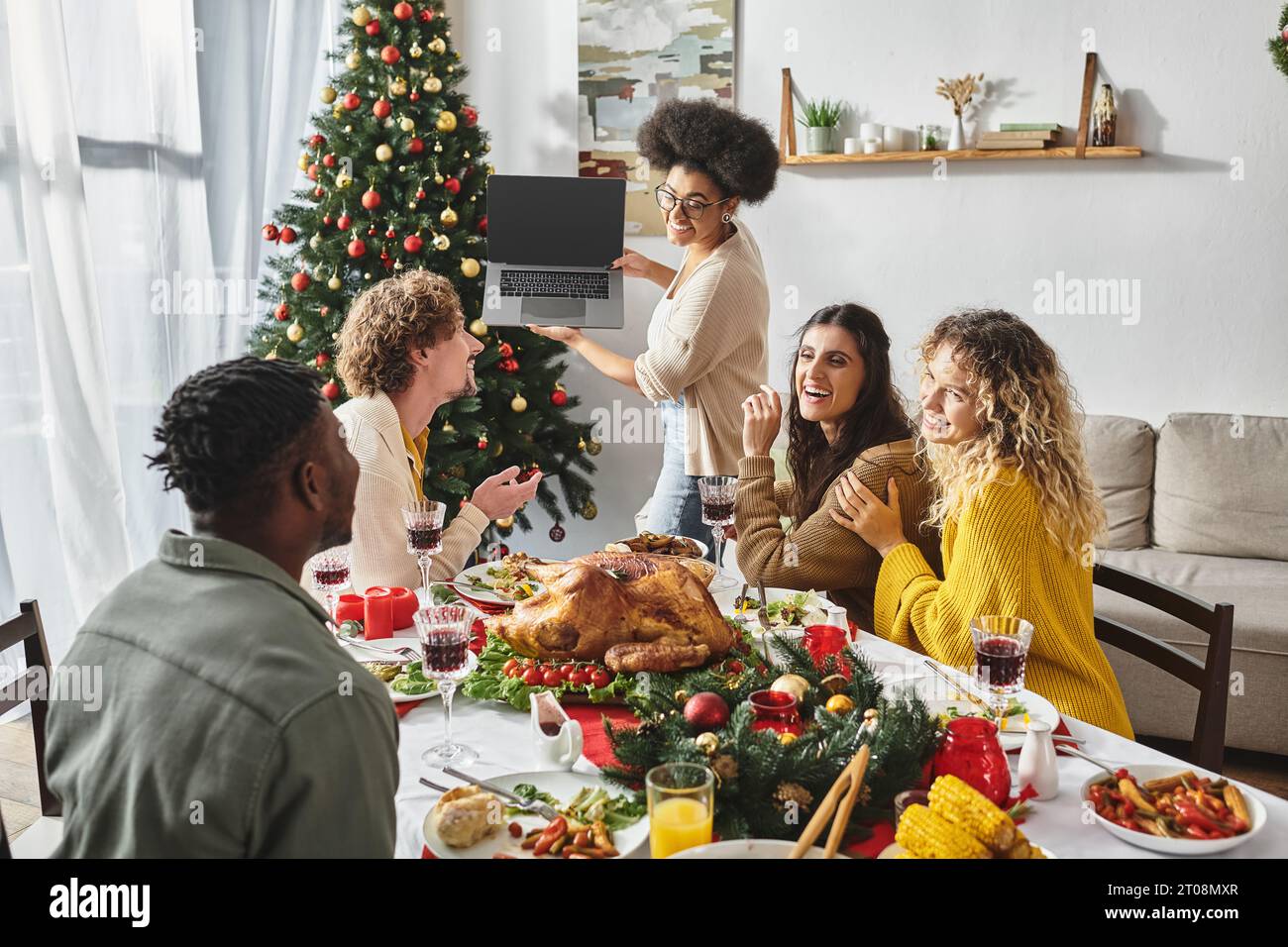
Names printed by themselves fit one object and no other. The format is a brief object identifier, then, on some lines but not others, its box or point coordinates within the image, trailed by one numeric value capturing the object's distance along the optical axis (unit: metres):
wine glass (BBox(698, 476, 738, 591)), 2.22
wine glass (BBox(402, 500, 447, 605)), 1.98
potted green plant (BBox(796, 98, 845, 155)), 4.20
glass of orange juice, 1.17
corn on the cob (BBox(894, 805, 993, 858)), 1.12
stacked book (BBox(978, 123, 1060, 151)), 3.88
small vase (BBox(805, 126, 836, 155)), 4.20
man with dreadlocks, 0.96
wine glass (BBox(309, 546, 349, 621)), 1.90
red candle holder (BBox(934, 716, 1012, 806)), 1.32
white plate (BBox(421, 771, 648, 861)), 1.24
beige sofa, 3.03
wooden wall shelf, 3.83
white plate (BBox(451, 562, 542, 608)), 2.10
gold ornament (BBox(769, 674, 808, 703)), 1.52
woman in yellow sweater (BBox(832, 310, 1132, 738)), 1.80
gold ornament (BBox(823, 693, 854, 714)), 1.46
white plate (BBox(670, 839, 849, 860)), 1.14
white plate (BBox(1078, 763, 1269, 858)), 1.21
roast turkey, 1.73
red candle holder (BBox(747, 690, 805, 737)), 1.44
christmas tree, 3.62
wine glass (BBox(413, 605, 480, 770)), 1.47
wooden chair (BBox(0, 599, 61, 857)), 1.75
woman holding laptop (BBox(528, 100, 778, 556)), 3.04
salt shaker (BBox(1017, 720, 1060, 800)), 1.35
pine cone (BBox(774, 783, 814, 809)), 1.25
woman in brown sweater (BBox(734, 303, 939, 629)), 2.27
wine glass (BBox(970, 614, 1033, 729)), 1.49
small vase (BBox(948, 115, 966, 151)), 4.01
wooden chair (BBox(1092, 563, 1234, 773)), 1.86
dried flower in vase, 4.00
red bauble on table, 1.42
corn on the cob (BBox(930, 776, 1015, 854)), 1.13
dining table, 1.26
